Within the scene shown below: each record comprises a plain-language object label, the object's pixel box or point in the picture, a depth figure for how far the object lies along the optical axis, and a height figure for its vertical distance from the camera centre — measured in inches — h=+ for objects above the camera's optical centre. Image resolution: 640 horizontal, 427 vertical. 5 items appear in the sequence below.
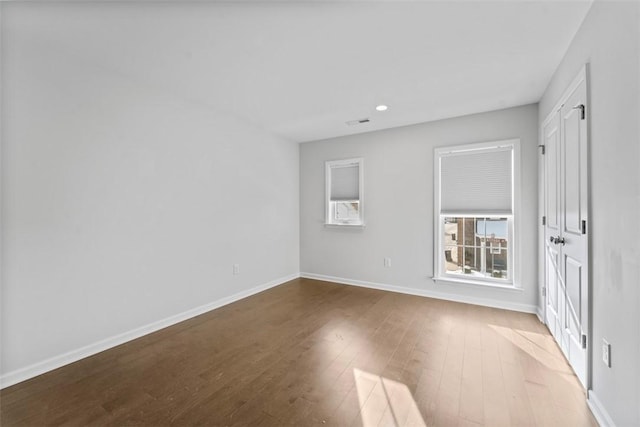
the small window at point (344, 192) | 183.9 +14.7
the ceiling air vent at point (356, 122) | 155.6 +53.5
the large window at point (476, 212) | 139.4 +0.5
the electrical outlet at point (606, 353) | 62.0 -32.6
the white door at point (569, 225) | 75.4 -4.1
